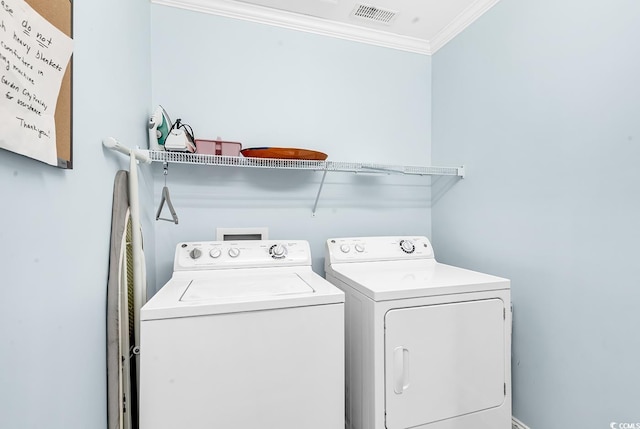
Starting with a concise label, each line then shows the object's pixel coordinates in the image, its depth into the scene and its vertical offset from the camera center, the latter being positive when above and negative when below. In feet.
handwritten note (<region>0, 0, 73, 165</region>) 1.90 +0.98
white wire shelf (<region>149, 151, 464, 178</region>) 5.24 +0.98
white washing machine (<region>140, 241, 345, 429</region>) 3.37 -1.81
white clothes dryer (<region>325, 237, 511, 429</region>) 4.24 -2.17
